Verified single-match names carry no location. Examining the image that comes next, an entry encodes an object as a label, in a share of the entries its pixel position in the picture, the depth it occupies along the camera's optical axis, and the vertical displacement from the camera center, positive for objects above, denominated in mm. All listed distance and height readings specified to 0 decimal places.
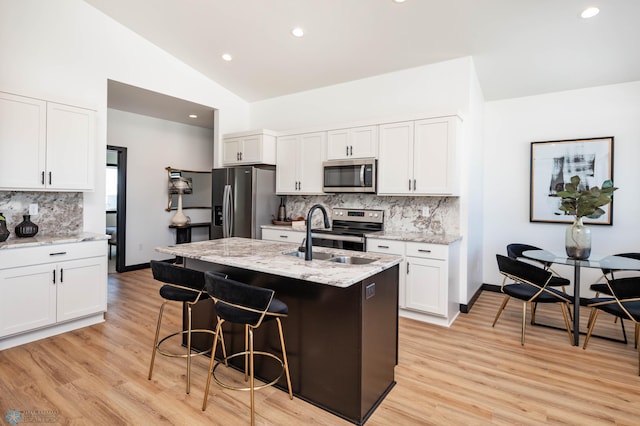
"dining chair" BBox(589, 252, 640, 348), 3087 -705
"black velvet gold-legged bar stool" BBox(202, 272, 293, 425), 1840 -536
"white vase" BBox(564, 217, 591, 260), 3139 -250
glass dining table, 2947 -435
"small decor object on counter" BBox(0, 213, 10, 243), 3060 -229
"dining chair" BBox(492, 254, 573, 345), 3146 -675
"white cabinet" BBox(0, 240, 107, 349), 2947 -764
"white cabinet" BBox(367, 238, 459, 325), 3535 -719
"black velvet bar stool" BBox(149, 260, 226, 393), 2330 -520
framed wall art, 4105 +546
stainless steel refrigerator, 4895 +123
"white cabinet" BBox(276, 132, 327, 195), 4730 +659
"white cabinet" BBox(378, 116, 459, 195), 3705 +607
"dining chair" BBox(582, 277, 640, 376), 2707 -716
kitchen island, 2014 -729
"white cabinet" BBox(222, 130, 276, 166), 5012 +913
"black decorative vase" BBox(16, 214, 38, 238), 3342 -226
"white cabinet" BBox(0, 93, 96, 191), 3096 +578
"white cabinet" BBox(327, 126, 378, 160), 4238 +856
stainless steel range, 4062 -248
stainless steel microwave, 4207 +442
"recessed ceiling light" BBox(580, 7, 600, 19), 2915 +1725
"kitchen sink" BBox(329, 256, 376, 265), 2387 -349
